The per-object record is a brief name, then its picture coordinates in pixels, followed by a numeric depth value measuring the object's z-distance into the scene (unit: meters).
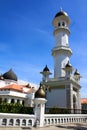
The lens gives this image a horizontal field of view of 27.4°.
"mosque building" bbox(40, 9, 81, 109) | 34.62
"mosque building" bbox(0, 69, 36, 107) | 39.12
